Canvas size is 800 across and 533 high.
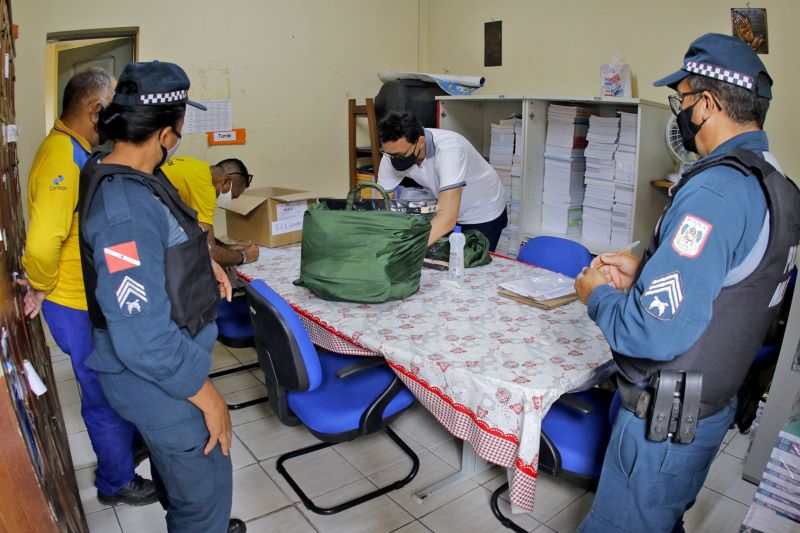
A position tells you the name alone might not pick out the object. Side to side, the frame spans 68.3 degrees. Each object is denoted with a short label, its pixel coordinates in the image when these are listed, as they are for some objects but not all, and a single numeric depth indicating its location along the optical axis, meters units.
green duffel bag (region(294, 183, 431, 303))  2.04
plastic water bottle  2.37
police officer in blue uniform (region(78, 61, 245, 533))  1.24
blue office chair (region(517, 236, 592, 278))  2.67
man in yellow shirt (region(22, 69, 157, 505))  1.78
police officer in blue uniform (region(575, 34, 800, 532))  1.21
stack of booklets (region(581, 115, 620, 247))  3.31
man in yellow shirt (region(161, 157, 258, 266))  2.53
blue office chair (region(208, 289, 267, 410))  2.59
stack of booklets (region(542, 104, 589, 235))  3.47
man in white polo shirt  2.80
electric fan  3.05
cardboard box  2.94
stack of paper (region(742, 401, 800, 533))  1.17
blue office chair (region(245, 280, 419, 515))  1.80
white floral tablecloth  1.54
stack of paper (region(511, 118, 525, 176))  3.63
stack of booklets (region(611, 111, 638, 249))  3.20
